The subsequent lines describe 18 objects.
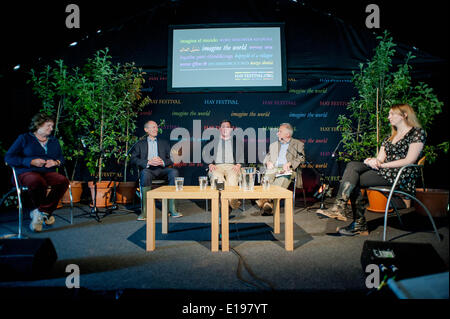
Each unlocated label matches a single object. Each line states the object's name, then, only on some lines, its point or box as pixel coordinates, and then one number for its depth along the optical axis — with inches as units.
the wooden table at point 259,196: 77.9
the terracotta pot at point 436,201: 120.3
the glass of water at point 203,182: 87.4
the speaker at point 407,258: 49.2
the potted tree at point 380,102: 135.1
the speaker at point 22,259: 56.2
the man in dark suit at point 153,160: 129.6
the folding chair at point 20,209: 89.8
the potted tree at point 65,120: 152.5
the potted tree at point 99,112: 151.0
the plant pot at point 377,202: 134.9
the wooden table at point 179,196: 78.4
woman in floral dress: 86.7
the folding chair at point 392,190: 79.3
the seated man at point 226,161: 140.9
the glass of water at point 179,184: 85.4
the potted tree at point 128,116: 161.6
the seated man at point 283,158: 138.4
